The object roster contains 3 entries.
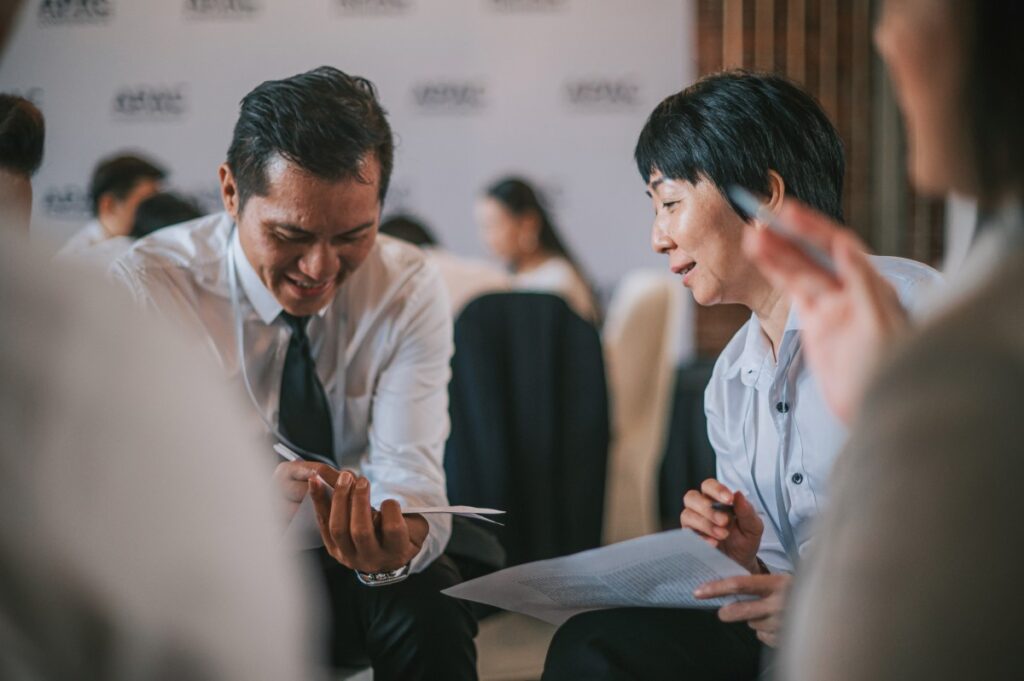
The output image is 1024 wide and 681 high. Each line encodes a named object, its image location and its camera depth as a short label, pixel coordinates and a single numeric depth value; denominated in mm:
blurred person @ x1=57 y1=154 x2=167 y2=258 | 2721
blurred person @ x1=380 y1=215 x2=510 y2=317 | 2768
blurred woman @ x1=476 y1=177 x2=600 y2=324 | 3885
